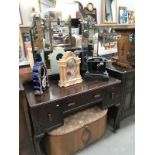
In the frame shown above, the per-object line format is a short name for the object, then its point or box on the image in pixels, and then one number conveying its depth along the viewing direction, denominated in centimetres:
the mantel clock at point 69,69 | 147
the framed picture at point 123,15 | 245
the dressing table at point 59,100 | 123
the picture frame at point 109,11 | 226
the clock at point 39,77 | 132
